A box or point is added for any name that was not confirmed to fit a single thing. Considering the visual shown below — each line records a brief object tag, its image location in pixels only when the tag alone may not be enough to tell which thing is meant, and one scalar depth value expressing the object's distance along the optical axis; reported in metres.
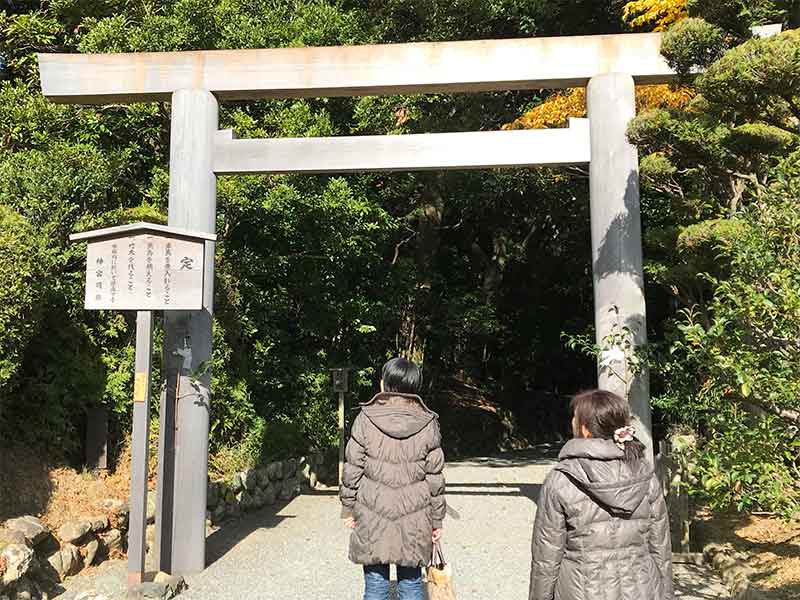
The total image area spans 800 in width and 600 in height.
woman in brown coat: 3.01
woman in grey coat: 2.13
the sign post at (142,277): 4.65
